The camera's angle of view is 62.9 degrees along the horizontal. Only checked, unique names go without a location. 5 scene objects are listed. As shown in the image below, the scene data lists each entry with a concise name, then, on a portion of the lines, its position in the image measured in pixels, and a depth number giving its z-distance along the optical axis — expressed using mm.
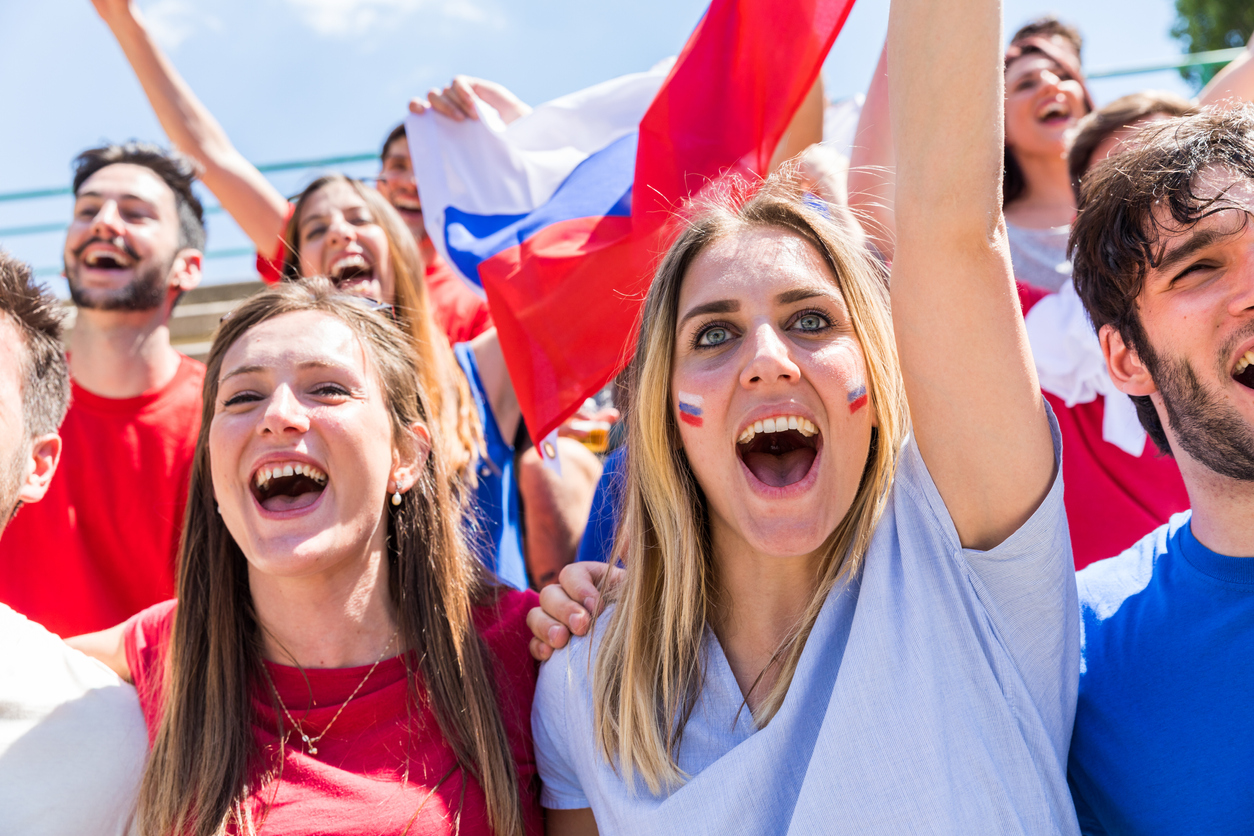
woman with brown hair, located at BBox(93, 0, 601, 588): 3205
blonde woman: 1638
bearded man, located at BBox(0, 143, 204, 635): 3176
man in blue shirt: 1646
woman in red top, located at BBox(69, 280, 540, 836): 2113
